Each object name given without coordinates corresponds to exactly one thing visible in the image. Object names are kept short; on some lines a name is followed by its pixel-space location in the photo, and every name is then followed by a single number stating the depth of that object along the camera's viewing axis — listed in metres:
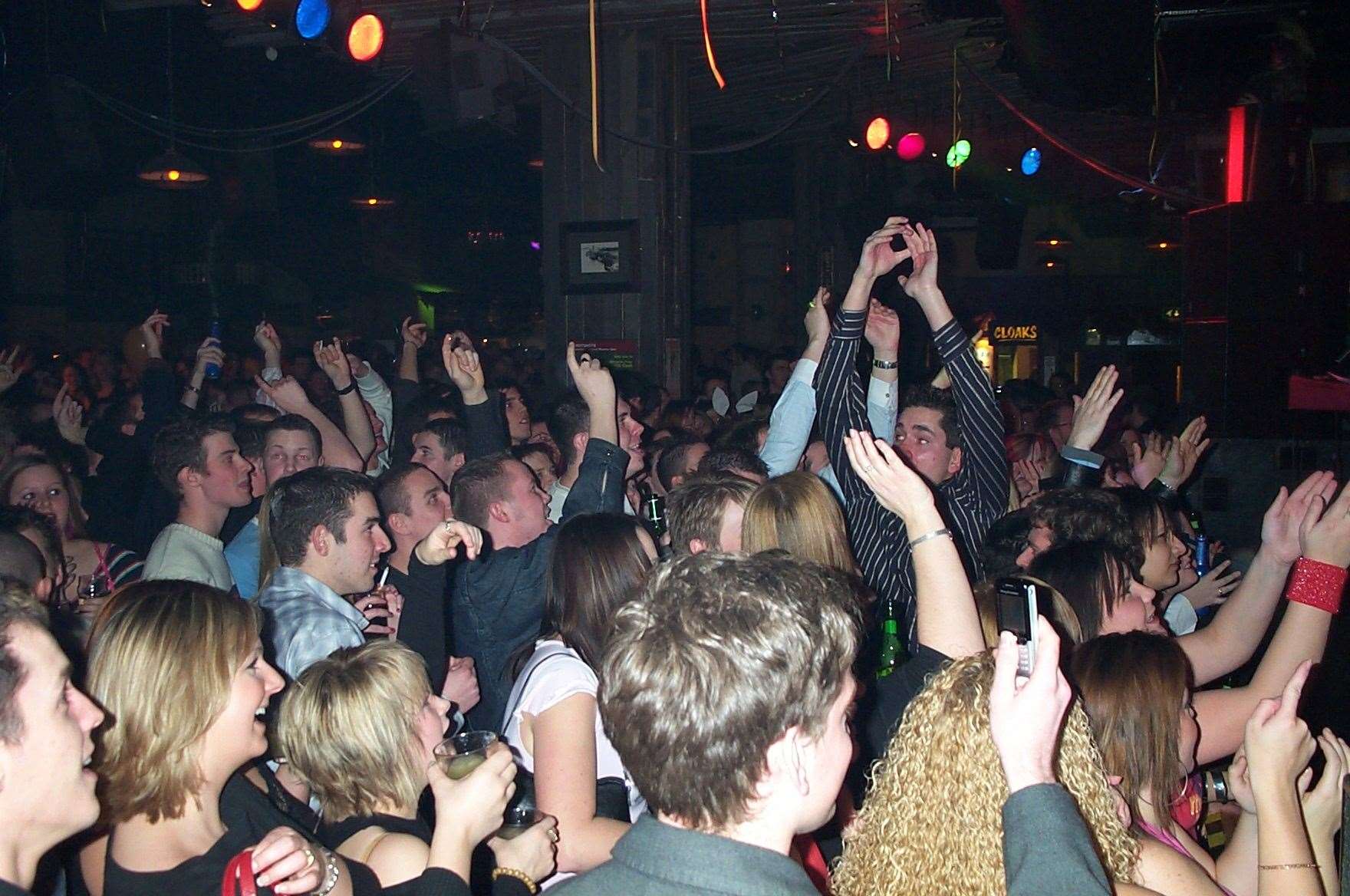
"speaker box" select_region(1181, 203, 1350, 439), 6.77
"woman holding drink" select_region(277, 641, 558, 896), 1.73
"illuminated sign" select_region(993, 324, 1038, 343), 15.83
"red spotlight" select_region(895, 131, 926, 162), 9.12
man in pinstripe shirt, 3.07
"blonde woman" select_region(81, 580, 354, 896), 1.68
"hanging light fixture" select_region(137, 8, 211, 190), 7.59
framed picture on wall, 7.41
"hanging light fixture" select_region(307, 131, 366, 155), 8.31
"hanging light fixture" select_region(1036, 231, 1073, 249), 14.82
